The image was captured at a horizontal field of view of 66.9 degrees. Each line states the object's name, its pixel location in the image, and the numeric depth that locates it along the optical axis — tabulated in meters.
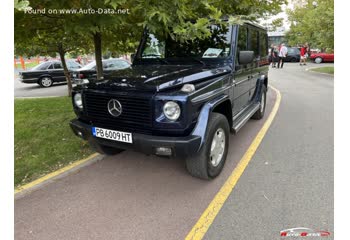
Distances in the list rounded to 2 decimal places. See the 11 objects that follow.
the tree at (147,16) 3.24
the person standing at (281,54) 19.58
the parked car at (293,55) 27.11
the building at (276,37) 50.21
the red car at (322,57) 25.04
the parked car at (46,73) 14.46
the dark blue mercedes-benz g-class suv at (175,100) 2.82
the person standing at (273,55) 20.70
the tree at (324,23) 12.63
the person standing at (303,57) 23.02
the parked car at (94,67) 10.95
